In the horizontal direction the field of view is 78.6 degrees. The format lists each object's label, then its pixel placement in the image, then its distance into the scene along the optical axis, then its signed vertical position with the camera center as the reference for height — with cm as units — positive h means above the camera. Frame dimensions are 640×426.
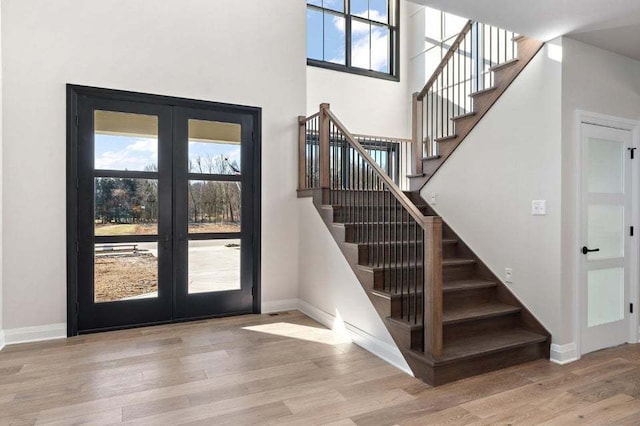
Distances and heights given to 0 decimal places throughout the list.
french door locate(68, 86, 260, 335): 390 -1
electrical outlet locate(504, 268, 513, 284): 362 -63
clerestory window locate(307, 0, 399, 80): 633 +291
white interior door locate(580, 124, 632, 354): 340 -26
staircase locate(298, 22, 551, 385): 286 -51
